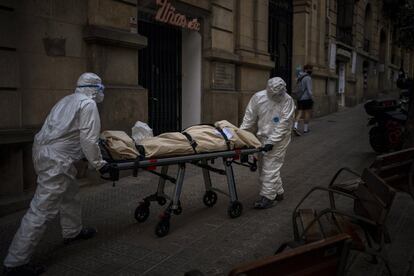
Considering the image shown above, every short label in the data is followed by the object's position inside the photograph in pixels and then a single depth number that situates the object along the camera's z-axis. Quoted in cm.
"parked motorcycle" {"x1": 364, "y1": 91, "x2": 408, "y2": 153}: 863
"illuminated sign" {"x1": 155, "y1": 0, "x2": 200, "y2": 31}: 824
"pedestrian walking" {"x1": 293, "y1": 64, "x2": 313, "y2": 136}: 1209
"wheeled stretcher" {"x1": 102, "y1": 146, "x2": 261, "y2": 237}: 388
